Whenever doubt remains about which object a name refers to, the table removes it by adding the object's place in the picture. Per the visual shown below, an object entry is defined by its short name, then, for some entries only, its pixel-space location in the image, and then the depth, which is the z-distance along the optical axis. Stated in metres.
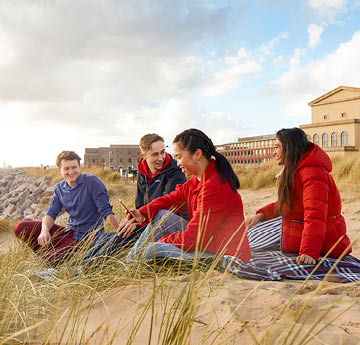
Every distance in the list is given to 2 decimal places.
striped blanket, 2.72
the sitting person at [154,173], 3.63
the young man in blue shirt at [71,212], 3.78
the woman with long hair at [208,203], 2.75
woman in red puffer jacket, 2.83
